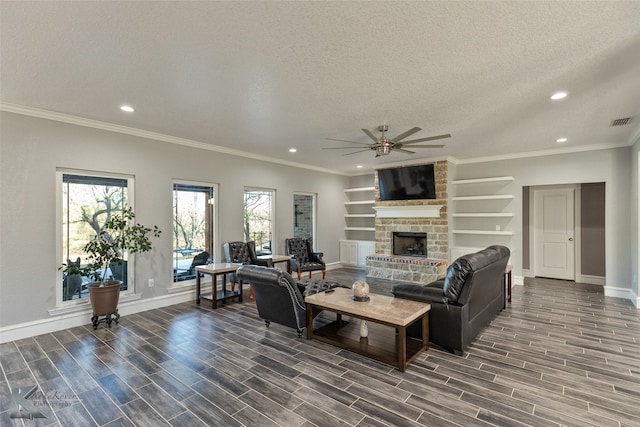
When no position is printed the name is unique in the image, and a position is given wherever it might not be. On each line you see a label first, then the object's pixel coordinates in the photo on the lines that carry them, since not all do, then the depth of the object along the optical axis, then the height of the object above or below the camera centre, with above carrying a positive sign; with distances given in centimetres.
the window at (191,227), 528 -24
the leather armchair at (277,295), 347 -99
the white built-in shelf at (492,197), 642 +34
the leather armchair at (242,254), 568 -79
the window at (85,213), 410 +1
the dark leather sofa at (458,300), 312 -97
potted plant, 396 -56
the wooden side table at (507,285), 477 -120
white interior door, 683 -50
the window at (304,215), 763 -5
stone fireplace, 669 -53
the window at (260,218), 647 -10
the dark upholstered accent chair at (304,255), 662 -99
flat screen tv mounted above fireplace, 688 +72
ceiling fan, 408 +93
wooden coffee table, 287 -108
